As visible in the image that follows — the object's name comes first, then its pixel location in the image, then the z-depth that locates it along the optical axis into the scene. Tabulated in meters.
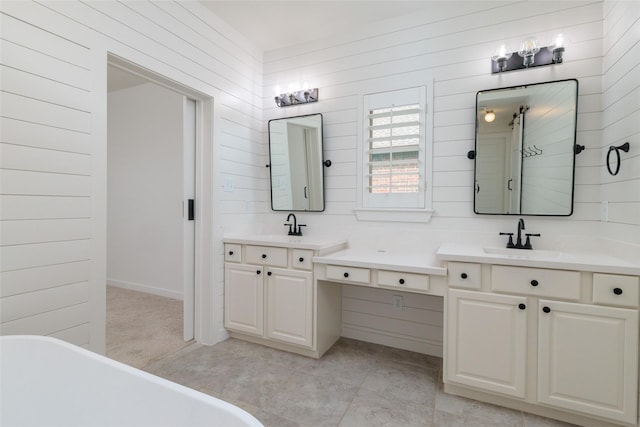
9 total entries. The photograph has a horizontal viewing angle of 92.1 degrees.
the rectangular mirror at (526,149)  2.12
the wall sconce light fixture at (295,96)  2.95
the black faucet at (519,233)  2.16
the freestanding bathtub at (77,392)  0.96
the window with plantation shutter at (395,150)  2.54
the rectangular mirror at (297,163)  2.93
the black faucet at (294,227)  3.01
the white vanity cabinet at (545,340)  1.58
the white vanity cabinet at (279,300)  2.42
